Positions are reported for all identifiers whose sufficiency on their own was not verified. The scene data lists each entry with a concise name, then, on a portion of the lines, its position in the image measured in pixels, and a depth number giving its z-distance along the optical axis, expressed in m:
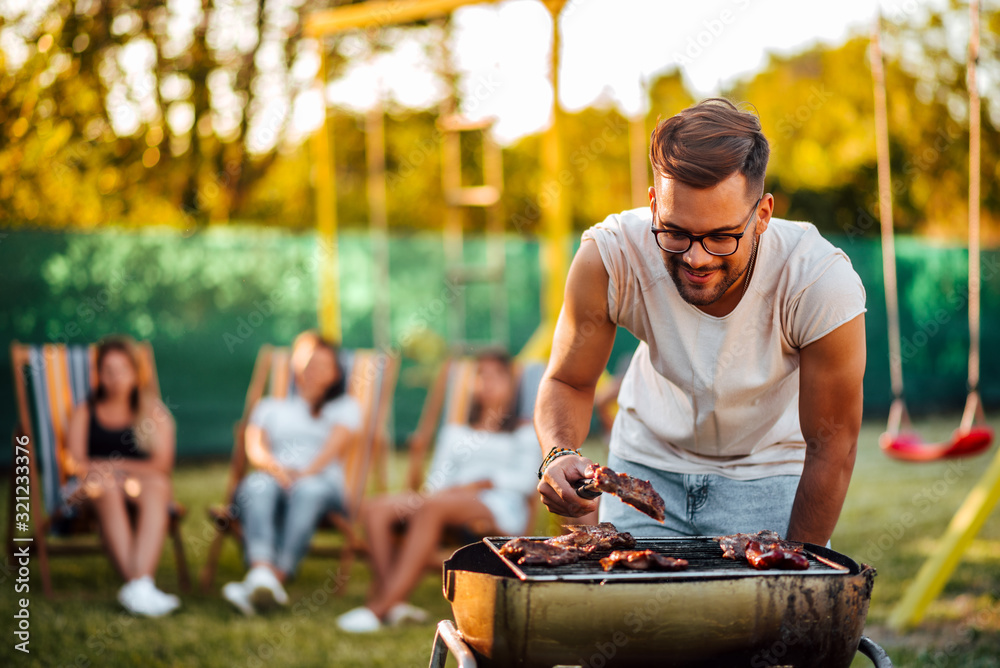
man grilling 2.09
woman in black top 4.88
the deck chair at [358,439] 5.22
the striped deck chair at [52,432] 5.12
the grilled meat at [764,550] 2.06
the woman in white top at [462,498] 4.71
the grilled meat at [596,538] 2.26
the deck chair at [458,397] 5.67
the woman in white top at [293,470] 4.93
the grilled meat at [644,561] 2.04
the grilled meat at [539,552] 2.11
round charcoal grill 1.89
